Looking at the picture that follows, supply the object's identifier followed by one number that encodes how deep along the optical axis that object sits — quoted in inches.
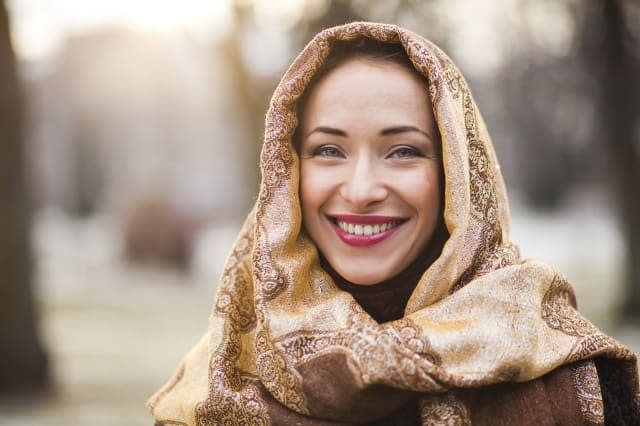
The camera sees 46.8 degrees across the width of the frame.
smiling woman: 74.2
